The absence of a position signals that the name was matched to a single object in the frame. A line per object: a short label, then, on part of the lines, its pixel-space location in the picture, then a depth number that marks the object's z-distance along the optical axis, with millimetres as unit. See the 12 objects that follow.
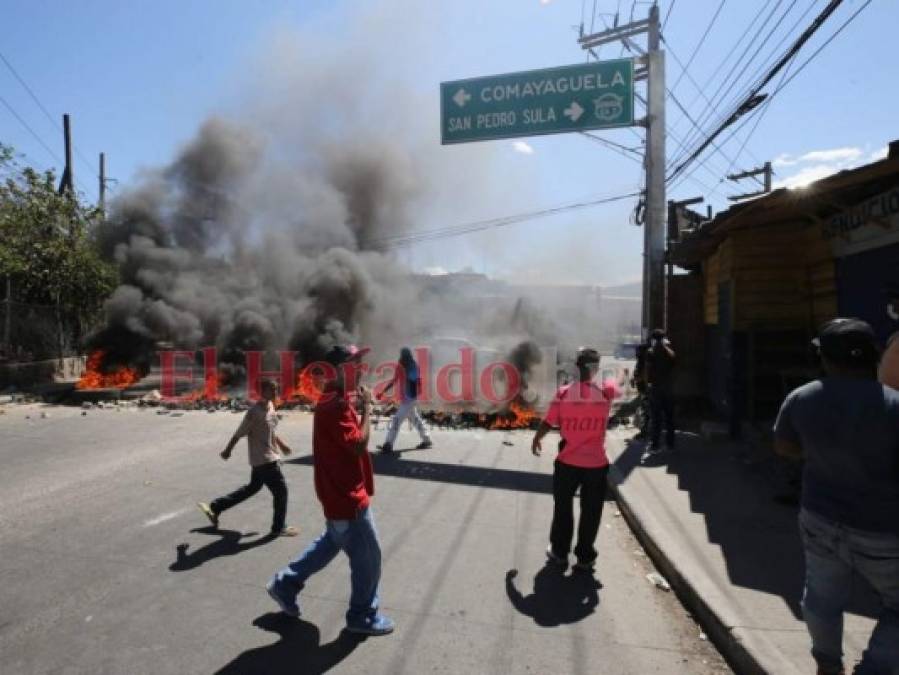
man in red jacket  3205
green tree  16562
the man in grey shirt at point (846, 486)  2262
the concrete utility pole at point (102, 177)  26719
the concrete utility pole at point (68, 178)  19469
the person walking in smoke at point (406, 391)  8258
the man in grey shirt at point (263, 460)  4836
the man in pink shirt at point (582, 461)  4176
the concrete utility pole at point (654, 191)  9633
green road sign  9148
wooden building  5551
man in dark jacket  7672
